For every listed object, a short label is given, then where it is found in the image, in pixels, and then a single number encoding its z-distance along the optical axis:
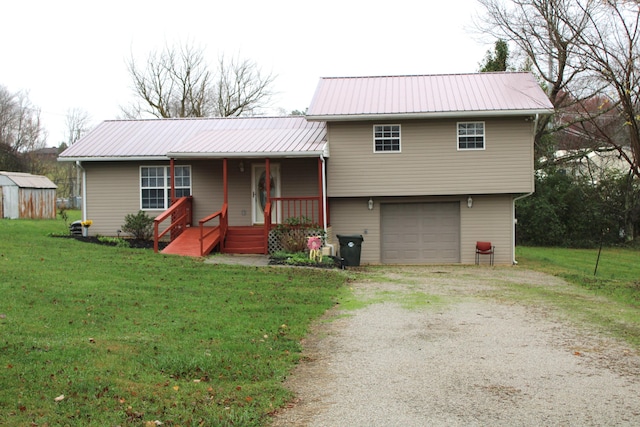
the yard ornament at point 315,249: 17.17
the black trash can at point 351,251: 18.56
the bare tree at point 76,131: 57.16
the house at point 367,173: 19.91
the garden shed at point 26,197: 30.91
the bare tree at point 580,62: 13.75
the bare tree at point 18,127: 48.00
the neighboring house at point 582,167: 31.05
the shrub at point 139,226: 20.38
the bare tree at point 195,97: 41.38
